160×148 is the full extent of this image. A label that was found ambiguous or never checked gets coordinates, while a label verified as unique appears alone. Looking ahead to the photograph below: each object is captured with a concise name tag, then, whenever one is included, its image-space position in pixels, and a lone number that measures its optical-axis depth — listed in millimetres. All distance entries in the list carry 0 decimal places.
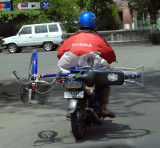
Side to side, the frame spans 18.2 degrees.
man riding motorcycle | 6480
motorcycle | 5730
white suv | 32344
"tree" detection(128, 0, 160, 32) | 37688
